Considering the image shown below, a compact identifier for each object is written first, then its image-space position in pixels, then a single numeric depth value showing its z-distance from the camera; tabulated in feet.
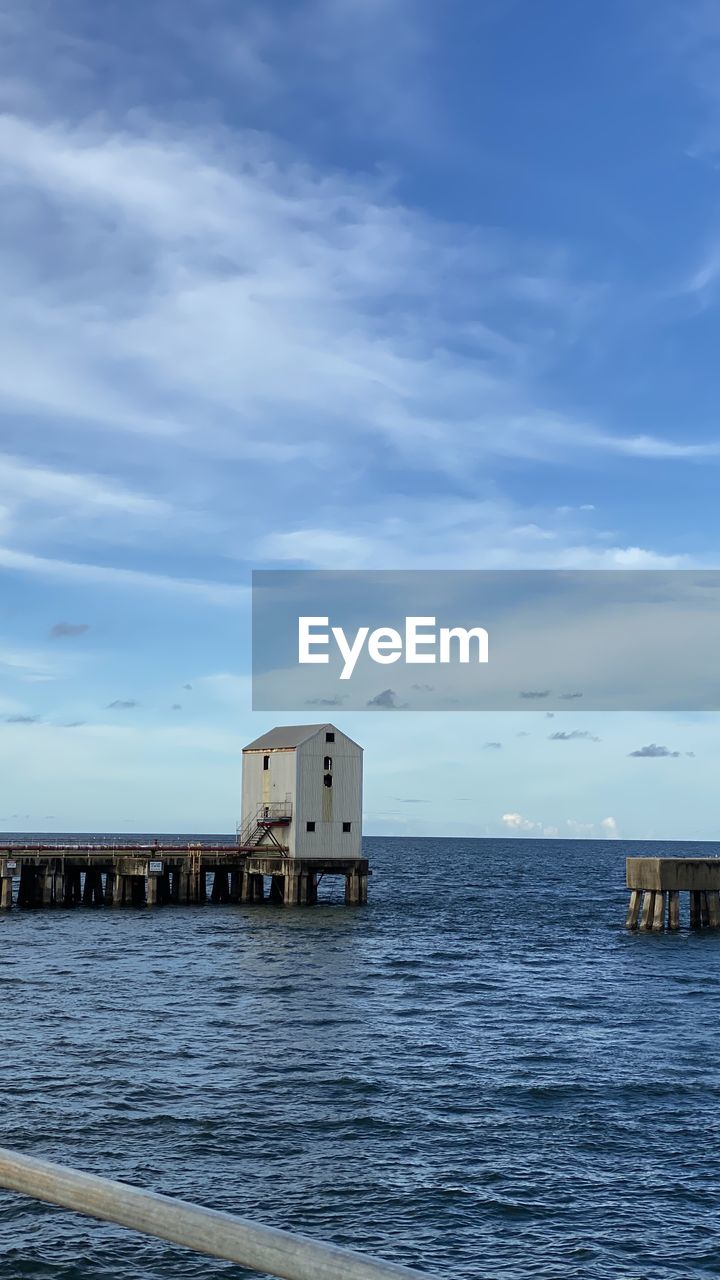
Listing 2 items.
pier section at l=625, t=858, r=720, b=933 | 212.64
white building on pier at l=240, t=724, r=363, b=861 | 249.14
